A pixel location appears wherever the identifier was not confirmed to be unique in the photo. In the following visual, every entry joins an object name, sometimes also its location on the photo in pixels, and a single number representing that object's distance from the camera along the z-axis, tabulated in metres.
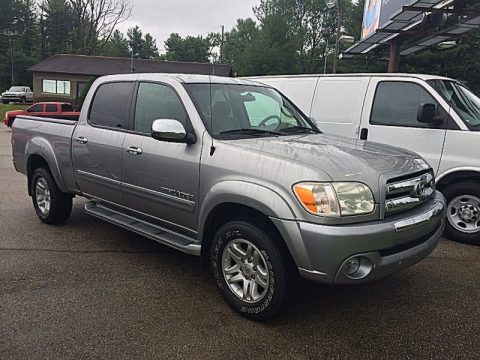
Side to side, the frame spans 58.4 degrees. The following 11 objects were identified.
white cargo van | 5.27
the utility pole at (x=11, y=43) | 58.38
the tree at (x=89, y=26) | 57.25
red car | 21.23
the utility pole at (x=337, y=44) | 21.86
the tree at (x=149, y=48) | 93.00
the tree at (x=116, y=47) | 72.50
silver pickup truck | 2.86
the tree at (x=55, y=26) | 68.75
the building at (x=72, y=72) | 42.75
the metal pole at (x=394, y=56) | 15.49
